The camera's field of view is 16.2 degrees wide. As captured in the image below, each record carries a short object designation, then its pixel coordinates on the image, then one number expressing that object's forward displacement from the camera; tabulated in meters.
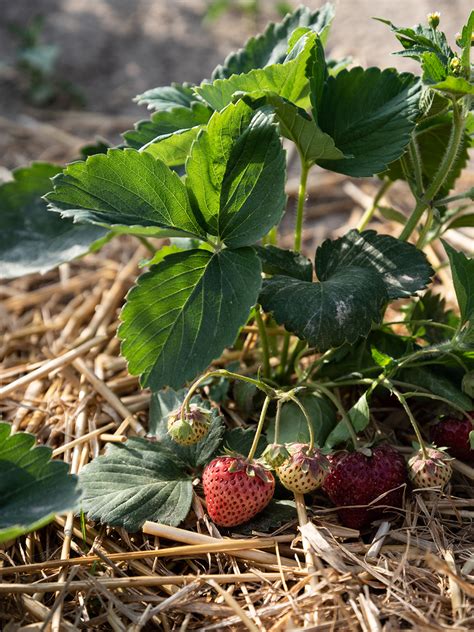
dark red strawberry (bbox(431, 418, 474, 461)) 0.73
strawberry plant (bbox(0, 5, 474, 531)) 0.70
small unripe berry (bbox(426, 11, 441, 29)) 0.70
